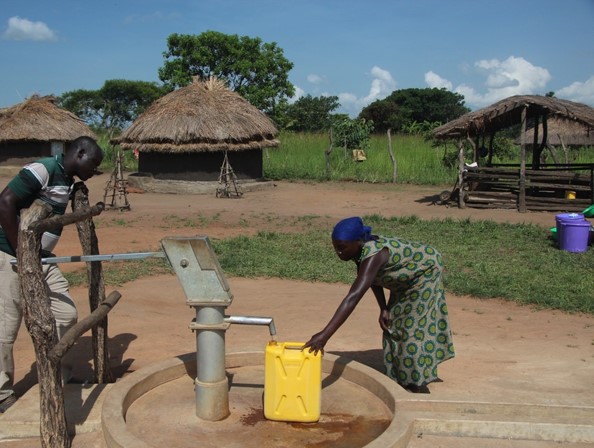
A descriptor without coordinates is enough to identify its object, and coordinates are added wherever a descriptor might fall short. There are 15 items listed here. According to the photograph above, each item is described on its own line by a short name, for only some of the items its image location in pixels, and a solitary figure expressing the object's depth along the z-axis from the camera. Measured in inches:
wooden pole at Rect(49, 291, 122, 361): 109.1
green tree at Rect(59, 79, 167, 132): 1571.1
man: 127.0
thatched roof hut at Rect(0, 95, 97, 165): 777.6
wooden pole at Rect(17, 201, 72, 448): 109.3
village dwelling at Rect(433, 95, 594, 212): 504.1
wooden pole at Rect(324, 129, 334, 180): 770.7
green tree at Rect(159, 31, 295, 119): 1162.6
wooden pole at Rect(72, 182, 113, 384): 145.0
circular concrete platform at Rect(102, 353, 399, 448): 119.1
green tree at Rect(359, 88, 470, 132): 1624.0
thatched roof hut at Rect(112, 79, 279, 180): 649.0
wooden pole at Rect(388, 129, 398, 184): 759.1
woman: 126.8
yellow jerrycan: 119.8
